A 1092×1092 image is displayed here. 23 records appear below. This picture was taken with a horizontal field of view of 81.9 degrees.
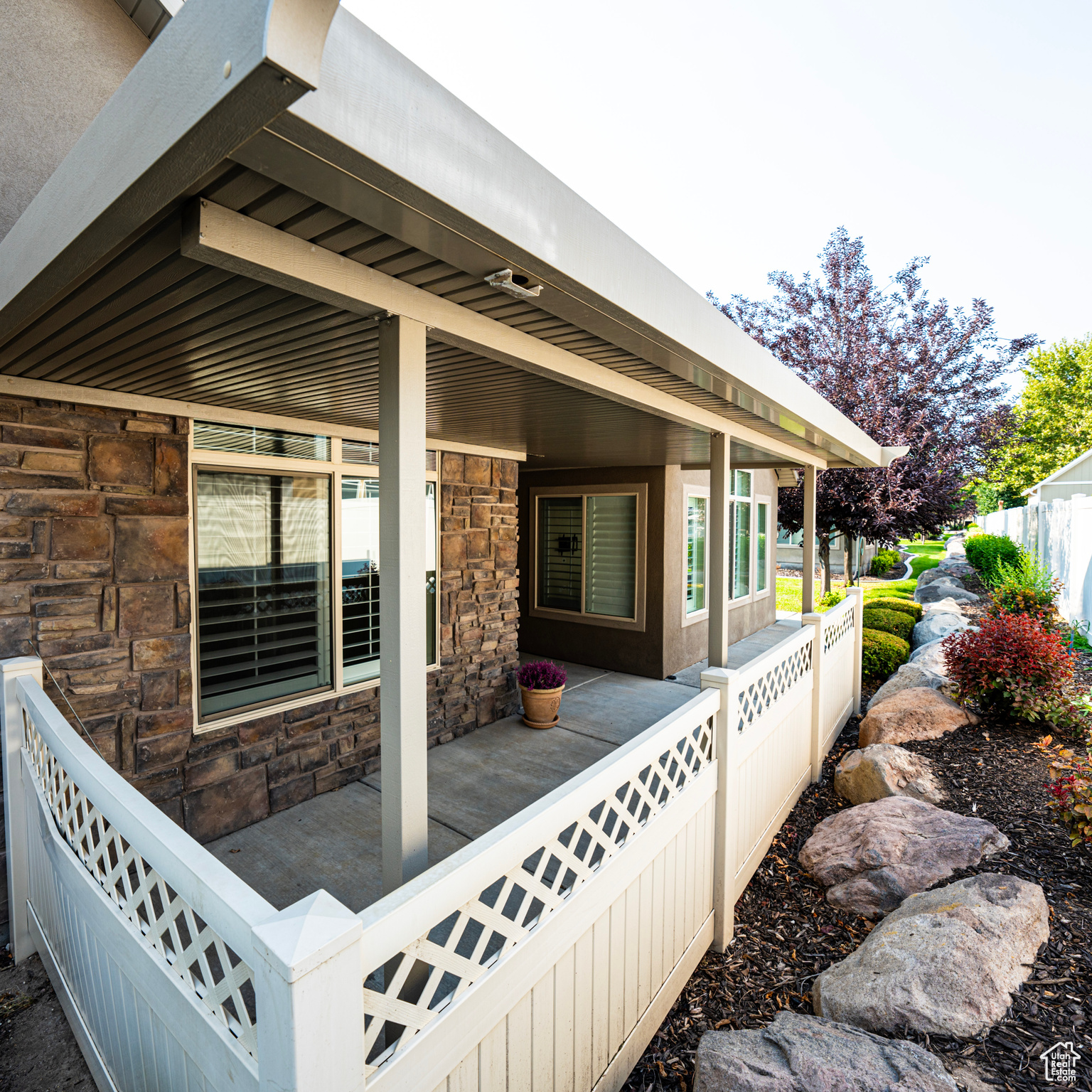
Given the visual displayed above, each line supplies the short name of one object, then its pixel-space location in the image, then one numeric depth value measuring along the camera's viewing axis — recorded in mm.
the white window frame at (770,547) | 10469
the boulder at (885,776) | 4152
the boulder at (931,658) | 6156
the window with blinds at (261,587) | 3855
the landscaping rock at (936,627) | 7910
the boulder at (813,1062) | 1876
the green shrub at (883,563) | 18109
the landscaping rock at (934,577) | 13594
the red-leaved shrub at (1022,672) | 4887
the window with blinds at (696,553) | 8234
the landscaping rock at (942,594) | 11328
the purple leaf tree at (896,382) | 11477
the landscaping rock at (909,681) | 5781
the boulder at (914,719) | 5039
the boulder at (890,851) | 3217
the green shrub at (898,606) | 9461
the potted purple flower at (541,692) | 5680
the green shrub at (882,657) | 7512
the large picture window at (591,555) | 7738
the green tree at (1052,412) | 27761
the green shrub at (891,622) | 8633
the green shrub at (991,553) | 13213
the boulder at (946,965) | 2260
